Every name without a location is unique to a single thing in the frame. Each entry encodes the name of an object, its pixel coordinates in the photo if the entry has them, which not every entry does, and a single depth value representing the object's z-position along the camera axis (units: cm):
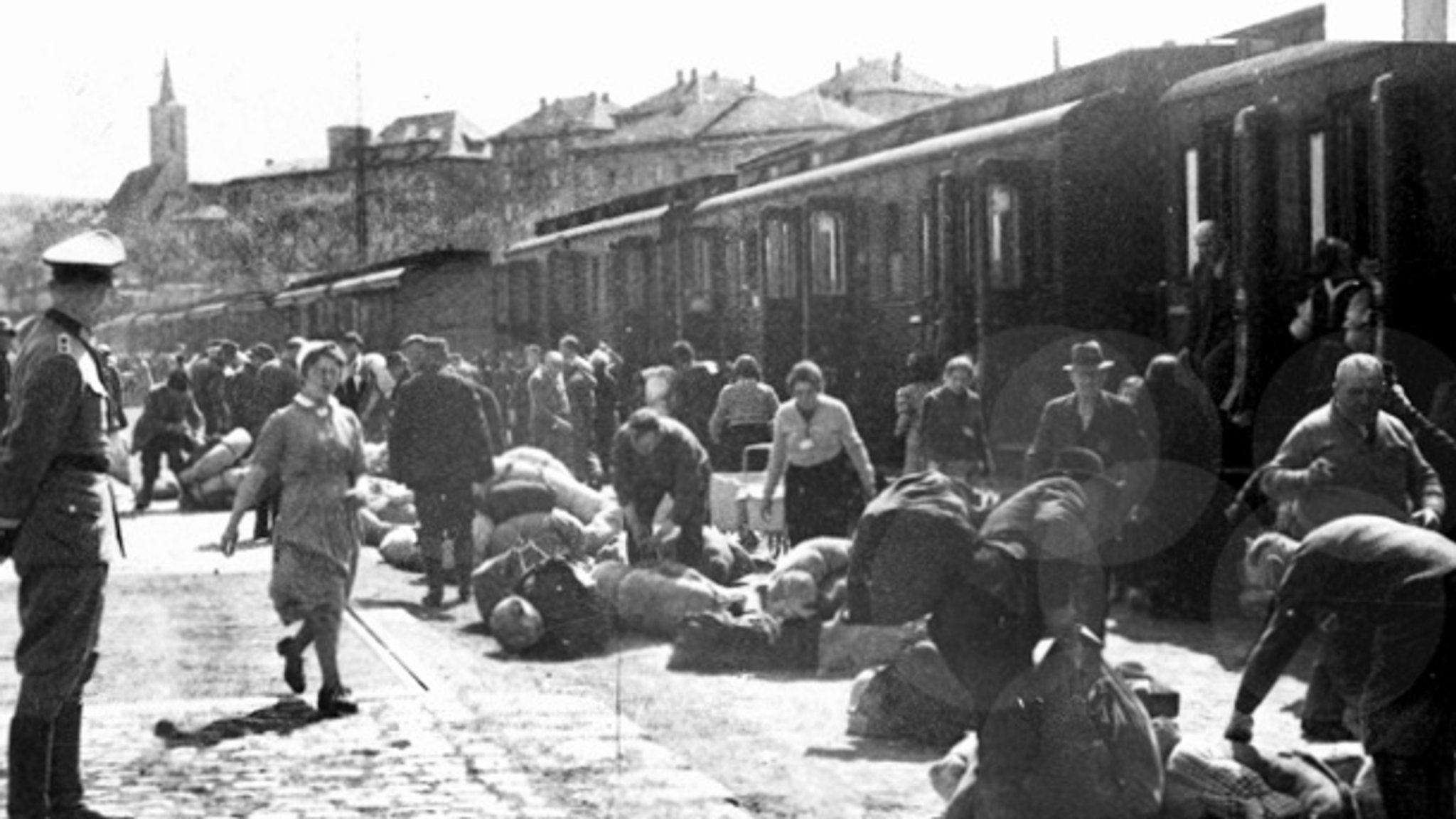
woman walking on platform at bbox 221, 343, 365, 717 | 1014
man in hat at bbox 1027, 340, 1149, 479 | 1277
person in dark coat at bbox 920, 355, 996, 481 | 1409
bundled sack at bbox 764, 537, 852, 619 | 1216
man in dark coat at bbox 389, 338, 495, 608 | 1505
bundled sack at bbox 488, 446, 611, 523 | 1775
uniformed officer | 730
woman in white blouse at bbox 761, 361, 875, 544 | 1396
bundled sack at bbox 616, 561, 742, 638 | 1319
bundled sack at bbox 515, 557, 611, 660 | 1278
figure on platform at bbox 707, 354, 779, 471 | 1952
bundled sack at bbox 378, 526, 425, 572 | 1772
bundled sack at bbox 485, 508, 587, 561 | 1617
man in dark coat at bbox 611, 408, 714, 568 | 1359
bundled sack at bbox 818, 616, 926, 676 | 1136
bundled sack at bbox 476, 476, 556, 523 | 1688
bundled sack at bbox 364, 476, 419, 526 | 2041
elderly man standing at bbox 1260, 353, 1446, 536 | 953
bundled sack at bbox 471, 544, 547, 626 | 1387
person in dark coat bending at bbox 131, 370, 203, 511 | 2439
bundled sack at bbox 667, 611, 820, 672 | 1191
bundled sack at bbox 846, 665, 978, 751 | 935
